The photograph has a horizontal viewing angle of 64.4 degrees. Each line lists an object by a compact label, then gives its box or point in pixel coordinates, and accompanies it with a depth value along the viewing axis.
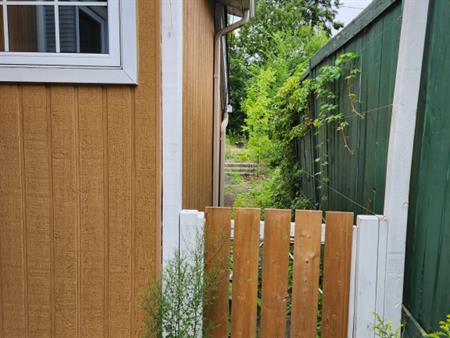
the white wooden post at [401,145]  1.54
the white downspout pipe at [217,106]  4.24
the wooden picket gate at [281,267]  1.74
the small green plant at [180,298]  1.67
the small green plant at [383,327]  1.19
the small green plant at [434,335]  1.00
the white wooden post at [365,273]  1.67
